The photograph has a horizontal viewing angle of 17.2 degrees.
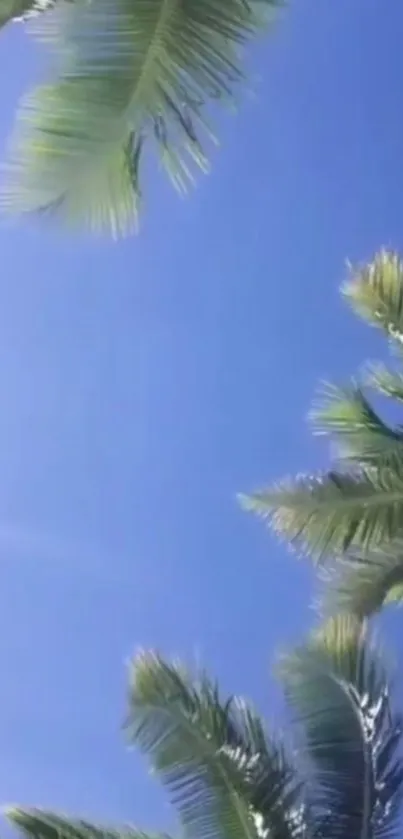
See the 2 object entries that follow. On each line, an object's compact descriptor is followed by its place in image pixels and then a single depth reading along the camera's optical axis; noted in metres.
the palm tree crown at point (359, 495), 9.96
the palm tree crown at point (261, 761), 8.80
